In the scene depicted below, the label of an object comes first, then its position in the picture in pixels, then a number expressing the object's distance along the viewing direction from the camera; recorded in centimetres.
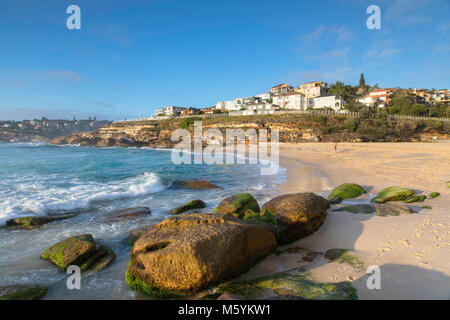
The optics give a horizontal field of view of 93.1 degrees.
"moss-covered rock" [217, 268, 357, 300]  322
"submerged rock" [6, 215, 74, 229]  756
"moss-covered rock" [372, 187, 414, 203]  763
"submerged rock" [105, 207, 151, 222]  812
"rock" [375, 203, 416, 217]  628
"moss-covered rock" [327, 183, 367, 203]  842
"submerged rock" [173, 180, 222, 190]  1316
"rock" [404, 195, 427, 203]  734
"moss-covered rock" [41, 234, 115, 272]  500
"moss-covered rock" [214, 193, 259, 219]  725
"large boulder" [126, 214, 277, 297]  374
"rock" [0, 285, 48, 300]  389
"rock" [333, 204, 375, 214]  661
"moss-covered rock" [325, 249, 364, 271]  413
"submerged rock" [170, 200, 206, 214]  871
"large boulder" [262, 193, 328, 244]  546
